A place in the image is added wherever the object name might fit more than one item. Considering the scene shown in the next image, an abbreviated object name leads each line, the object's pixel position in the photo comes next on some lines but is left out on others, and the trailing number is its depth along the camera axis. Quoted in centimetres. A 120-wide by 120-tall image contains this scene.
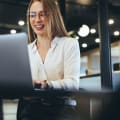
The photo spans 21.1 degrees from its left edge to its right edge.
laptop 76
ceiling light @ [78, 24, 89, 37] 597
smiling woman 139
